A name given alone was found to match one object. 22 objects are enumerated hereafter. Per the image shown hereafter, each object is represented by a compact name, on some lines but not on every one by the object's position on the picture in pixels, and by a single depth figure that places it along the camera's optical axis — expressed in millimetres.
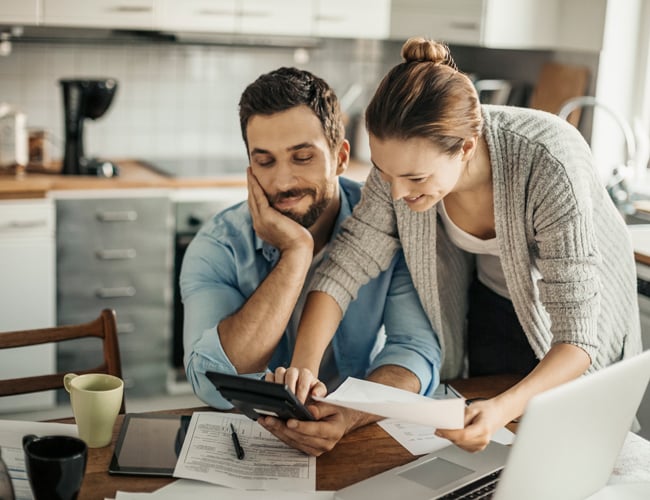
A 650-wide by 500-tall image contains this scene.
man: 1718
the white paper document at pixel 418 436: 1480
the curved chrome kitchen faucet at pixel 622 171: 3104
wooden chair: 1755
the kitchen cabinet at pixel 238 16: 3457
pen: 1401
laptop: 1084
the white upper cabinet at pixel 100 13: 3305
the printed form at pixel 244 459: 1335
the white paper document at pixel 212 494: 1280
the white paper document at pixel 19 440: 1279
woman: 1514
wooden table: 1306
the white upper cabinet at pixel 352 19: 3695
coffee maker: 3354
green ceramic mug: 1392
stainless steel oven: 3391
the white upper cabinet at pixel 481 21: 3703
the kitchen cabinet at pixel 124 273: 3277
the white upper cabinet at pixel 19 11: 3215
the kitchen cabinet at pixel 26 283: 3139
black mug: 1111
